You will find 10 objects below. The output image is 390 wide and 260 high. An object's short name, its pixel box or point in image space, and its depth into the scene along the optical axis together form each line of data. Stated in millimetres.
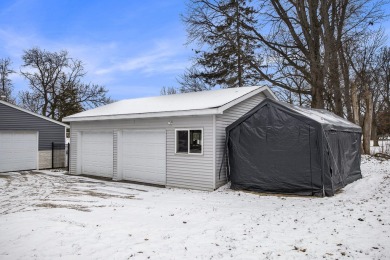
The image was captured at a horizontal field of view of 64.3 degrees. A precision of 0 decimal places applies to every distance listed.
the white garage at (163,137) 10250
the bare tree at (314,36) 17047
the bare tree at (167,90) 39706
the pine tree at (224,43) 18656
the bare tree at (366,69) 22062
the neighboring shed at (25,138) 15578
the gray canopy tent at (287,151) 8797
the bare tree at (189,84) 29303
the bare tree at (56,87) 31250
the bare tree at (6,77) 33469
